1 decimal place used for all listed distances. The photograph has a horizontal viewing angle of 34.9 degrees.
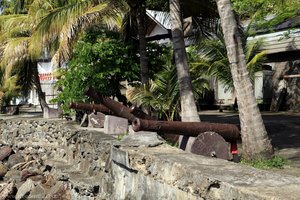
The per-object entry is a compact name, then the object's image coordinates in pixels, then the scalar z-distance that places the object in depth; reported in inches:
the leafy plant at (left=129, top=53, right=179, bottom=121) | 467.8
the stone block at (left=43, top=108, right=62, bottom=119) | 774.0
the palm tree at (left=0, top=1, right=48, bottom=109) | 778.8
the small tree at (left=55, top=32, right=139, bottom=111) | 538.1
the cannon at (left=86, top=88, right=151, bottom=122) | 400.5
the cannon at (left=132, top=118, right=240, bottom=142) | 297.7
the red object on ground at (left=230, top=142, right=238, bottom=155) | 325.0
